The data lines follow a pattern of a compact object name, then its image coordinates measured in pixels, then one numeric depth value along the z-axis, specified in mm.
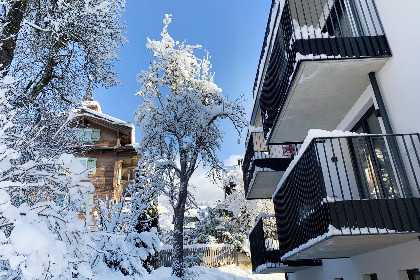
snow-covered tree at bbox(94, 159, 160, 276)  8273
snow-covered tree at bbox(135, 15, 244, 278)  17672
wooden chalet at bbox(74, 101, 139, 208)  26625
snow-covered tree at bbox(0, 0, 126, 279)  3172
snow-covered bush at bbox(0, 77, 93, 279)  2246
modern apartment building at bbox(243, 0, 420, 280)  4755
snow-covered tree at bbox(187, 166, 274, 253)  31125
